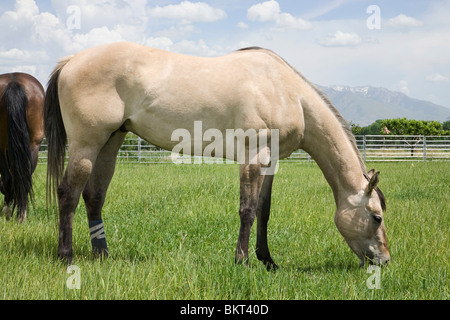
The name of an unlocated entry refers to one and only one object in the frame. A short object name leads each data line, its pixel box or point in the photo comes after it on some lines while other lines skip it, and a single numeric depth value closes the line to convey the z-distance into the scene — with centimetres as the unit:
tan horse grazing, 348
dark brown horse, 567
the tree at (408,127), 2932
